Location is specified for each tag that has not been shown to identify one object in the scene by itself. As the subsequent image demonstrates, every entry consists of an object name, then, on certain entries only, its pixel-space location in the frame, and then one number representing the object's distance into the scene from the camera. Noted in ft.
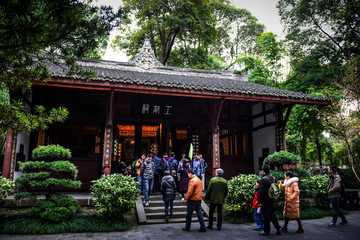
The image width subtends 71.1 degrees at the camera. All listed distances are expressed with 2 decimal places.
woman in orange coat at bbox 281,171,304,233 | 19.24
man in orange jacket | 19.63
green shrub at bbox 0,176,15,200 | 18.93
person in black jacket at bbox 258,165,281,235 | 18.42
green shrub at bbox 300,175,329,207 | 26.99
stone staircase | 22.29
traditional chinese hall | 27.30
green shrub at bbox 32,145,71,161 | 20.35
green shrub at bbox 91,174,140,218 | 20.27
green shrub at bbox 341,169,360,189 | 55.04
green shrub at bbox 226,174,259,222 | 23.07
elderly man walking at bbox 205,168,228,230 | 20.15
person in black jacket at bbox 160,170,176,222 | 21.98
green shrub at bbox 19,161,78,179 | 19.84
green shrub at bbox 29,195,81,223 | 19.02
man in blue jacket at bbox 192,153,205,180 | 28.53
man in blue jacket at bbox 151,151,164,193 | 28.73
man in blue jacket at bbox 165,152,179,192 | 28.31
